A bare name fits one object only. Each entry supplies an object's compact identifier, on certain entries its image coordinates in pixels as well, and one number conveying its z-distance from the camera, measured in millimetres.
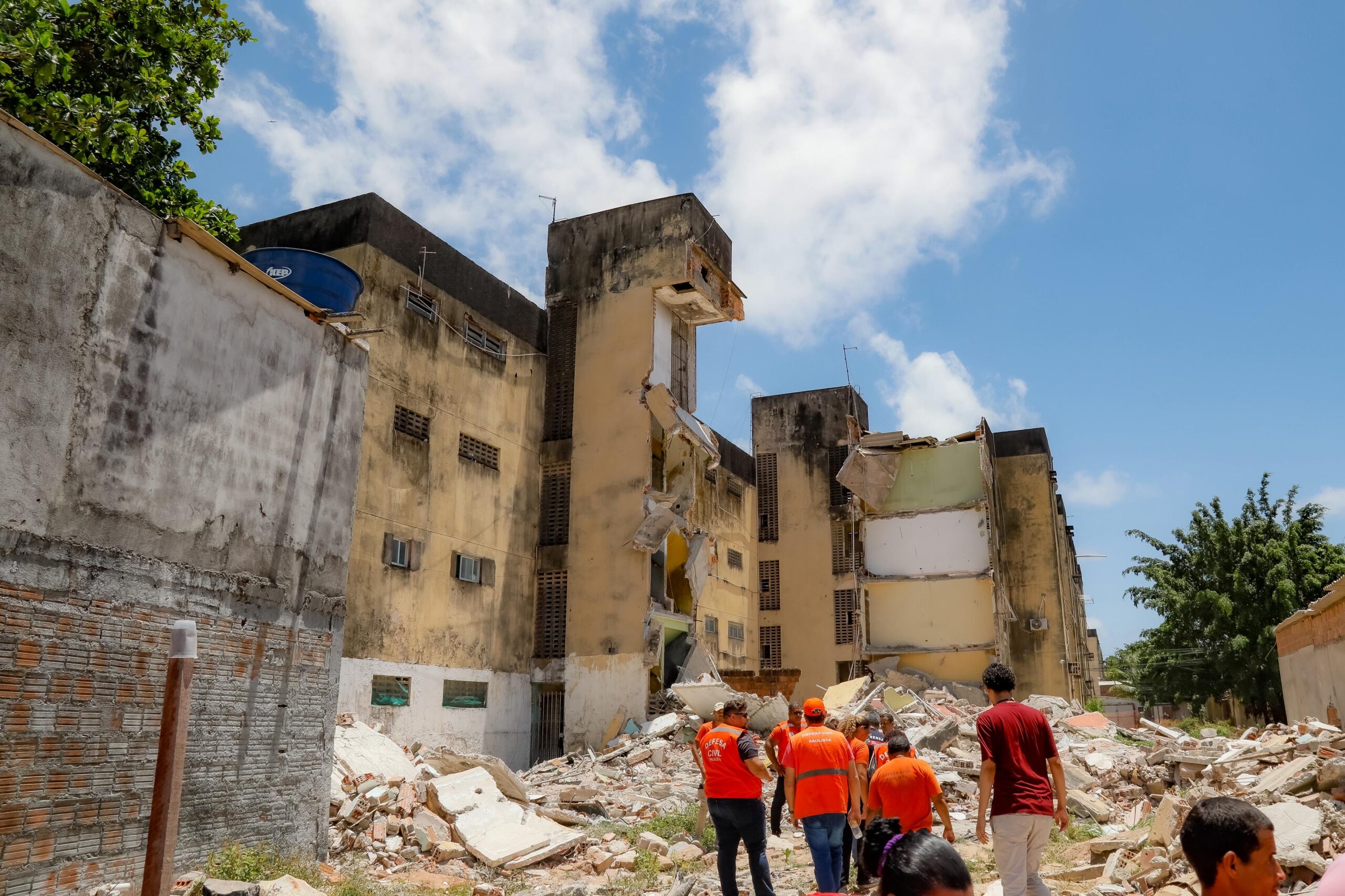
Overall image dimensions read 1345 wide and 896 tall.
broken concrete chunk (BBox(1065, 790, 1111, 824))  11273
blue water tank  9625
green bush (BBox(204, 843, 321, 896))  7387
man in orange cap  6723
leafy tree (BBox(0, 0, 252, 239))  9492
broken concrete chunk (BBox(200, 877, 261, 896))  6410
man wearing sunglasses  6523
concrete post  5211
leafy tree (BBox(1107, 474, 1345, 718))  27219
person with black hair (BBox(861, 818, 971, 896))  2156
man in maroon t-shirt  5355
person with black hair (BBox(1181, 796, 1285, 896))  2500
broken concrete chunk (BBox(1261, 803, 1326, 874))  6648
